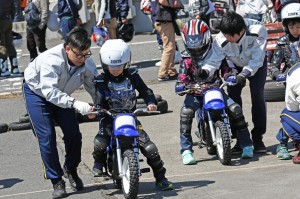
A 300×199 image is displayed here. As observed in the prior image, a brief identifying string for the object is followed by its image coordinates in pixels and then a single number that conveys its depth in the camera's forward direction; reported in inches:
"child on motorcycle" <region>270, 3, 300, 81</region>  408.2
